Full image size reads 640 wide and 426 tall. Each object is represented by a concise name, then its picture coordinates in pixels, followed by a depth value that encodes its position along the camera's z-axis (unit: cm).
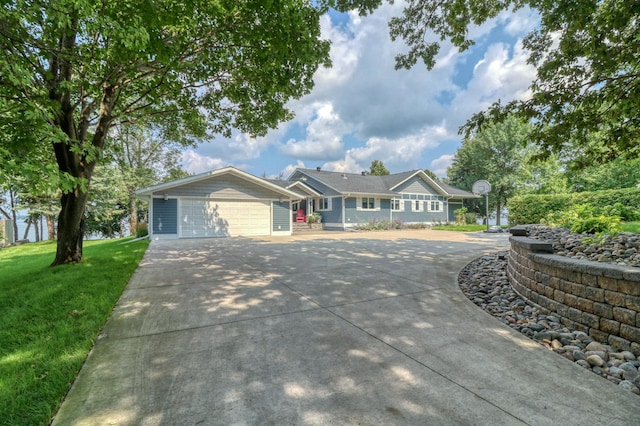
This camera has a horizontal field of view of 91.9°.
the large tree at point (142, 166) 2298
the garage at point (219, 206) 1490
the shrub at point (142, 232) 1654
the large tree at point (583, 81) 429
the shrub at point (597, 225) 475
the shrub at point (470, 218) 2545
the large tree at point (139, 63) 423
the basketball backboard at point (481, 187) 1945
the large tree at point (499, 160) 2973
